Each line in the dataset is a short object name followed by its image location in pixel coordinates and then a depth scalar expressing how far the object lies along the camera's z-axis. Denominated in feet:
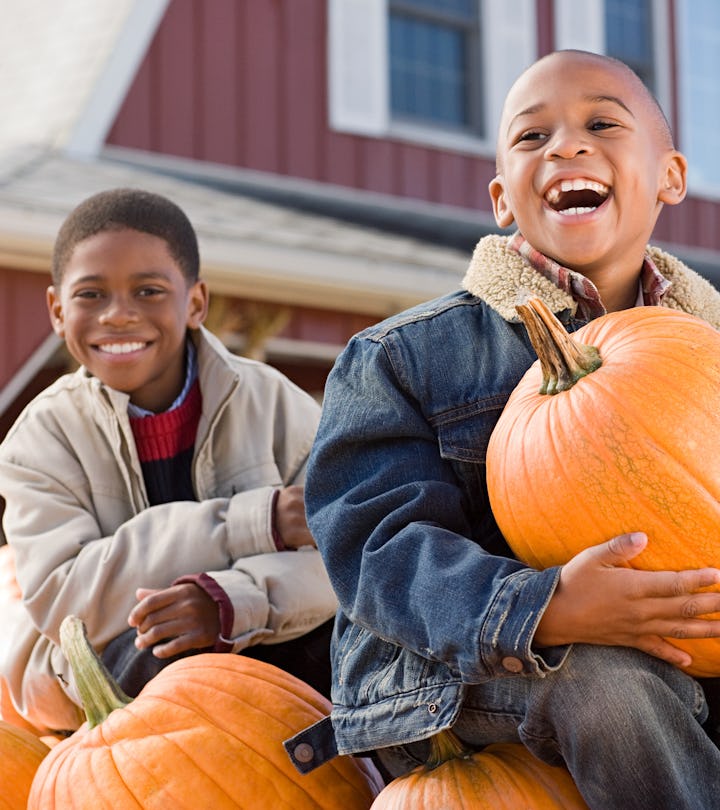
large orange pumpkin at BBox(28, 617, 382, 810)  6.38
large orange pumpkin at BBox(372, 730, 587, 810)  5.67
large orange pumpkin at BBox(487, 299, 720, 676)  5.28
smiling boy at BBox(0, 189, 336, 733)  7.95
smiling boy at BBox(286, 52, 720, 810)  5.20
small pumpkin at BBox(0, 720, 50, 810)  7.21
